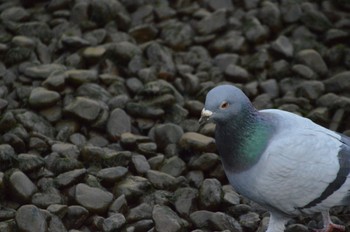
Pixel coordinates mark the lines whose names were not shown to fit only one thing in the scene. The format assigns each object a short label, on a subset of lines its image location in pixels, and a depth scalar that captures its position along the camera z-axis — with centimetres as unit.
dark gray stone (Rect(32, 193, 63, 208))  816
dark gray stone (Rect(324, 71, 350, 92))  1048
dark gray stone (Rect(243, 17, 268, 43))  1145
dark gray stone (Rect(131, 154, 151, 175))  881
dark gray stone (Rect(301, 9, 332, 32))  1162
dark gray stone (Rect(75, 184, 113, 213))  817
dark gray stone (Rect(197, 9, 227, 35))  1152
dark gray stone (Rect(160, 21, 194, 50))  1132
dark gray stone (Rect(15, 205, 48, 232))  775
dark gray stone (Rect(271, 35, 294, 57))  1113
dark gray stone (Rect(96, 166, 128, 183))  852
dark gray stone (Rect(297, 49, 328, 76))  1094
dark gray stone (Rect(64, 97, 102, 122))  944
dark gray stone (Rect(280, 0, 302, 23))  1179
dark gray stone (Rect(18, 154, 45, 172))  854
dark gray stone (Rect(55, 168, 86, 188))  839
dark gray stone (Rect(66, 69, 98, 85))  1004
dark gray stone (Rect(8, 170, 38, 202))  819
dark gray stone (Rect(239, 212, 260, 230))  820
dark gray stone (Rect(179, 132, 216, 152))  913
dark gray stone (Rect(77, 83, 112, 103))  991
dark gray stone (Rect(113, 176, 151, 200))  840
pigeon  723
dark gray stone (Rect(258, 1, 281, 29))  1173
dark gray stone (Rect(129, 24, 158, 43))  1133
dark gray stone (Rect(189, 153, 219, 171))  897
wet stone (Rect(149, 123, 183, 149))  944
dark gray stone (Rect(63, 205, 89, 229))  809
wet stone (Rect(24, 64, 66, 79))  1012
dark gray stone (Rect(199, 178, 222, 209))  837
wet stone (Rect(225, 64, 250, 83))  1073
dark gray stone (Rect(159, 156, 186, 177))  898
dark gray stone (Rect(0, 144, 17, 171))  860
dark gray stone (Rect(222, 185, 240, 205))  845
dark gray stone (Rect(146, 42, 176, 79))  1064
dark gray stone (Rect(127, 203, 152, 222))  815
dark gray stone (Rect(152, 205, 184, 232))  796
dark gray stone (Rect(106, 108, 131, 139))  948
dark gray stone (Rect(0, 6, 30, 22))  1123
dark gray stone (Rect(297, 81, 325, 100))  1038
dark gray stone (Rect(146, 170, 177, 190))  866
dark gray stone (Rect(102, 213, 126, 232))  793
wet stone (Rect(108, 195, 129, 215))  820
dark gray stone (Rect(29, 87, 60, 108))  955
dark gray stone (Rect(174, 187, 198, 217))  833
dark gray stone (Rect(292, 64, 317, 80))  1077
